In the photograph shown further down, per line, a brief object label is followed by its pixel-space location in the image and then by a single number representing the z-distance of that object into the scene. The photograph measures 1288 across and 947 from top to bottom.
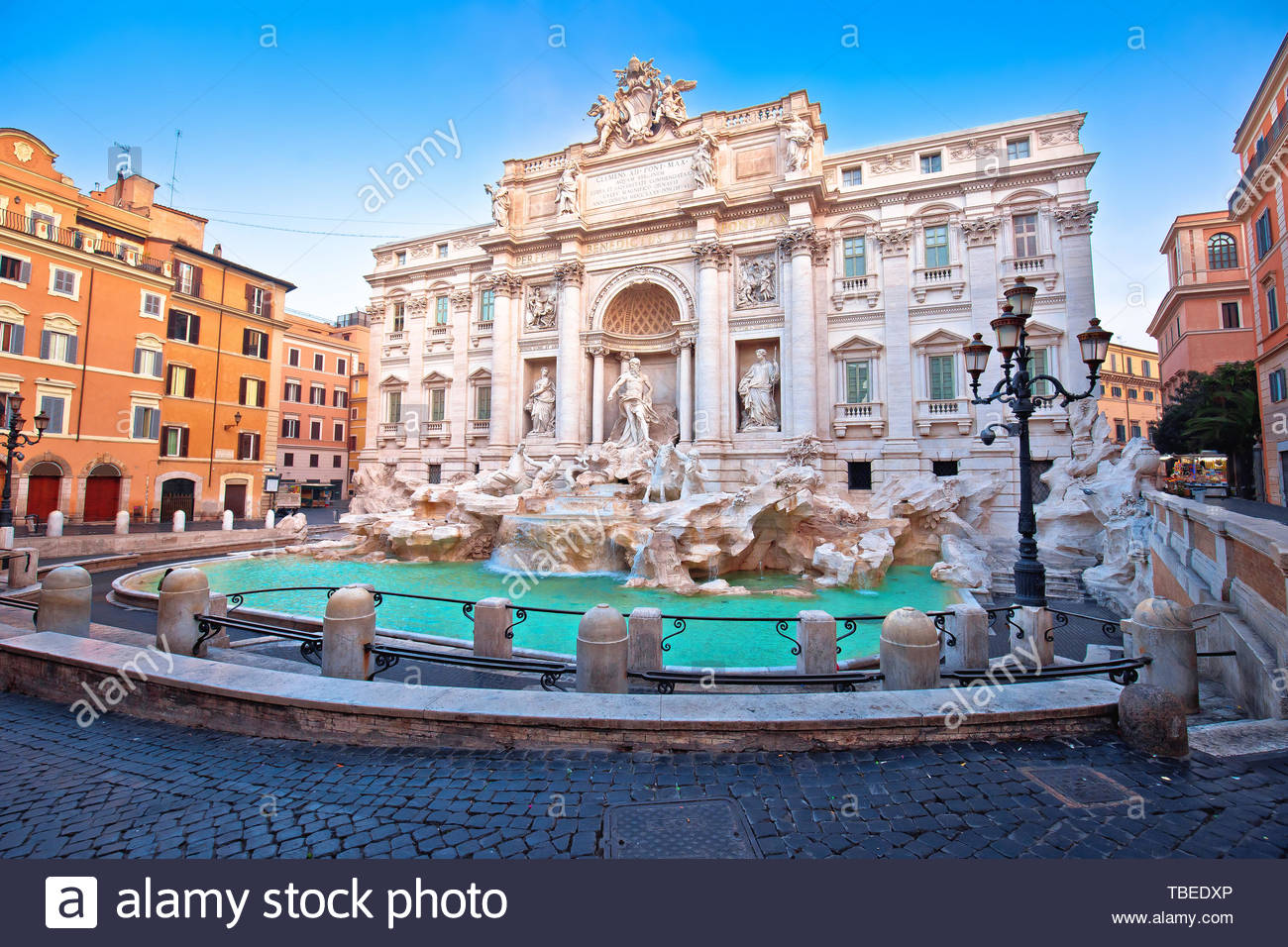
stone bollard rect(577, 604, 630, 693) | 5.24
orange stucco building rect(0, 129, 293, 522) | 22.22
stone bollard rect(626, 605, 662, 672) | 5.95
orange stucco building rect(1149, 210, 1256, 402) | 31.38
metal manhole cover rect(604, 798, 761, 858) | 3.09
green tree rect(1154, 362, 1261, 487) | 22.00
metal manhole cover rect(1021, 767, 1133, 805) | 3.51
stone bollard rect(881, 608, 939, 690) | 5.17
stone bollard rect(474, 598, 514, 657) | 6.45
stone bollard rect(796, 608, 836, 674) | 5.97
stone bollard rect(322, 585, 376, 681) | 5.52
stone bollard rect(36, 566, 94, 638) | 6.50
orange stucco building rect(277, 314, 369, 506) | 38.50
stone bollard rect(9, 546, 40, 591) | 10.70
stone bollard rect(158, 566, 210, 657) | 6.27
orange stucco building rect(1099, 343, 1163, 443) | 47.34
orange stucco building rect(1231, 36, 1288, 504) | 17.08
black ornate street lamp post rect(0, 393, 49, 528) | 15.20
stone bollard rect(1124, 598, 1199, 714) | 4.87
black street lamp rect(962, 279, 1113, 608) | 7.42
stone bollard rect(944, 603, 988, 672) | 6.10
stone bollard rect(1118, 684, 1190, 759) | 4.01
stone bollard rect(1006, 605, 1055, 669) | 6.20
